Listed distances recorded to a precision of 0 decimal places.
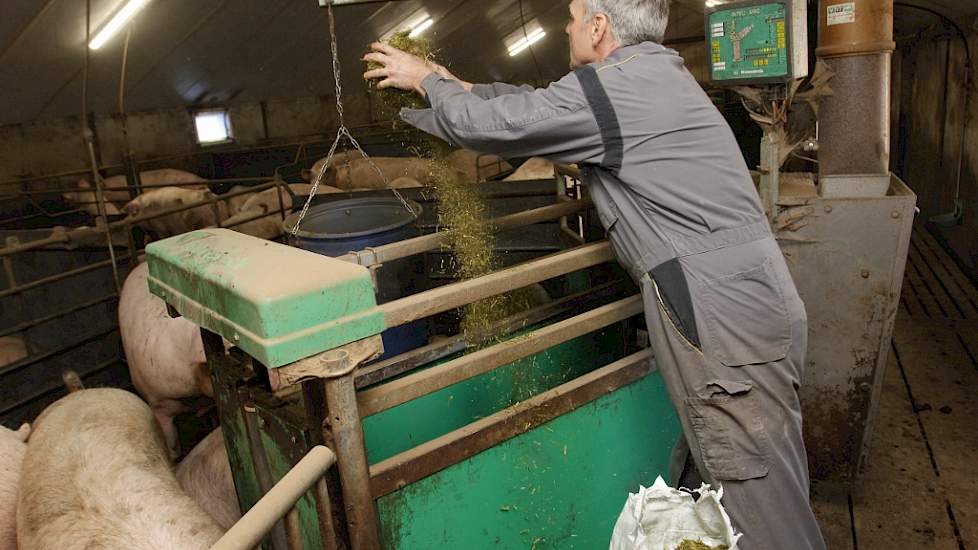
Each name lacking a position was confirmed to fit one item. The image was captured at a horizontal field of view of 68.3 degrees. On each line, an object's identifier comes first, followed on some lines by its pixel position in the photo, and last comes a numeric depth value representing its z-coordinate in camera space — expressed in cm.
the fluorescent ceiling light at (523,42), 1409
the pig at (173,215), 674
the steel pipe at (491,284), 148
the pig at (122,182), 764
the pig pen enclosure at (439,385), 157
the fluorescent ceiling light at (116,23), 590
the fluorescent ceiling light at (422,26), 993
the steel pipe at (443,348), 219
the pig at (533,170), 706
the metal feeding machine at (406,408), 130
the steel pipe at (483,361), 150
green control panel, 232
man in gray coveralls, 173
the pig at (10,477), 238
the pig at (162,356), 335
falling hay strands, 207
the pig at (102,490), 187
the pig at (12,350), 405
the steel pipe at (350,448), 133
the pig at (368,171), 751
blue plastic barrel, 247
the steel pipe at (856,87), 253
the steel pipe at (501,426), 152
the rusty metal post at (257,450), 180
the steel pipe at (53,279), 326
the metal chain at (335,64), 189
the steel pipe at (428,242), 193
